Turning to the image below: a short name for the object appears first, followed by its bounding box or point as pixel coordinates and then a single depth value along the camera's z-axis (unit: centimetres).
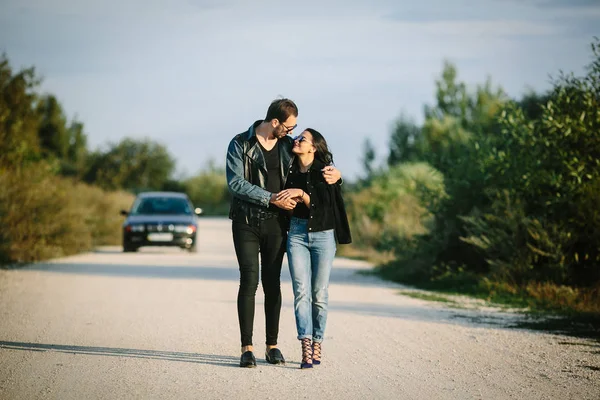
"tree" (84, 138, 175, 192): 6531
